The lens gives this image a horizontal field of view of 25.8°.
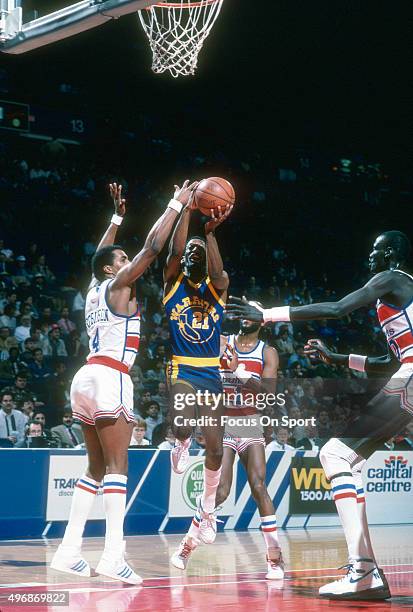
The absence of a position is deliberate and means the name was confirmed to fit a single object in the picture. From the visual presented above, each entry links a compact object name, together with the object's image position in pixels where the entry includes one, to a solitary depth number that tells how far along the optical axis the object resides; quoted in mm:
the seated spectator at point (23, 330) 15094
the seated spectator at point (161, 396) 15383
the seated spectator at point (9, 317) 14995
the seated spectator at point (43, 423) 12314
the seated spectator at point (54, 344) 15141
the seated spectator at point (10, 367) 14099
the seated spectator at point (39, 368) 14328
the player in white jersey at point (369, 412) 6367
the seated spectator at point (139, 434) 12867
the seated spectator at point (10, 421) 12445
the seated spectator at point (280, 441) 13772
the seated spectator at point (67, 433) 12723
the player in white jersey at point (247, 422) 7805
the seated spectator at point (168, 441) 12805
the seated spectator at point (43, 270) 16969
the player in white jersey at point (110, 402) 6699
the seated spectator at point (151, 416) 13969
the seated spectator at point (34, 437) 11945
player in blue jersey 7461
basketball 7207
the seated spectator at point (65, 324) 15712
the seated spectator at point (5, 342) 14461
